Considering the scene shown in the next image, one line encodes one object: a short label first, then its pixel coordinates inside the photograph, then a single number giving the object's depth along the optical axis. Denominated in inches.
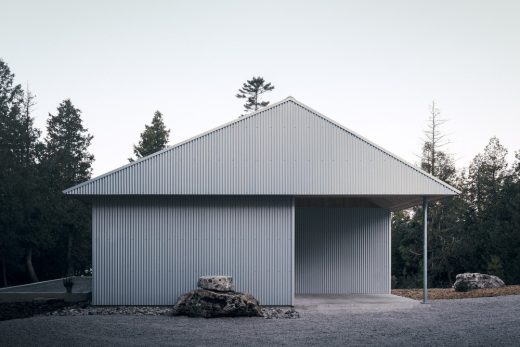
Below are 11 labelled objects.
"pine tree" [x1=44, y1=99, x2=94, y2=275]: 1530.5
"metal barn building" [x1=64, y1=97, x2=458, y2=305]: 730.8
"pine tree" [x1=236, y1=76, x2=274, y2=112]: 2139.5
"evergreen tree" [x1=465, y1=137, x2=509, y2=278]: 1560.0
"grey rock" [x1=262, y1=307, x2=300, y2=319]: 655.1
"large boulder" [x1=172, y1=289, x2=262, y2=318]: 649.6
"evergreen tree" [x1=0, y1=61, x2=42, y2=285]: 1331.2
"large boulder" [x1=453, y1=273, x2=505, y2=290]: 956.6
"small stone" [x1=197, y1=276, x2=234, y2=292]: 668.7
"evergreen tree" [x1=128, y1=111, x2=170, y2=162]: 1844.2
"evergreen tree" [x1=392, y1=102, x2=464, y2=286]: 1599.4
